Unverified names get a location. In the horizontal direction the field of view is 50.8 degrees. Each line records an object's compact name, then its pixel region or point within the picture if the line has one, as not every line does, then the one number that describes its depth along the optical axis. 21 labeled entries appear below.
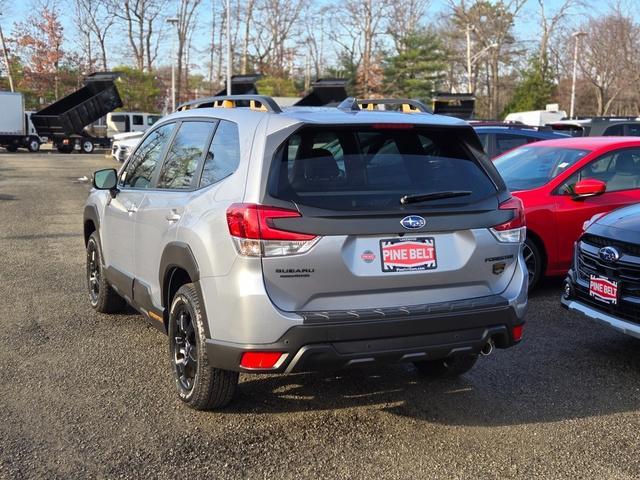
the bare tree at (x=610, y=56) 46.19
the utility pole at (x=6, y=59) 51.03
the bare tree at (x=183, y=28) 62.83
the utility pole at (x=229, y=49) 32.00
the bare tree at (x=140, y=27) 61.97
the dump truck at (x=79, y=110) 35.22
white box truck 36.56
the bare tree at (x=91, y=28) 60.78
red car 6.74
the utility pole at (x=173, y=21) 43.65
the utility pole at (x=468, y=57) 44.22
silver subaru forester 3.29
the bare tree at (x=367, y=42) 59.62
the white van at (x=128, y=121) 41.88
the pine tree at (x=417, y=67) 55.41
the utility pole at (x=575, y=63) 45.57
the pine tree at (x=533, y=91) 53.12
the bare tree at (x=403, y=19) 58.94
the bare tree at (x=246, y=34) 62.94
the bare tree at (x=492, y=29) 54.78
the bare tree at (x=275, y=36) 63.94
